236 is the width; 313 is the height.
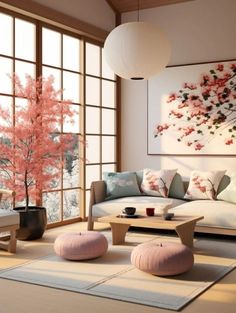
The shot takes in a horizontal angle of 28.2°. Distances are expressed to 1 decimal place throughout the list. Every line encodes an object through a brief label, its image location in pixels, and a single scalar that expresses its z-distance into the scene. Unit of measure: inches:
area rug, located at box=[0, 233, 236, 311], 127.3
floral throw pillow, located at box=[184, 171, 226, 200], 229.3
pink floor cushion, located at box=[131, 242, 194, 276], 141.4
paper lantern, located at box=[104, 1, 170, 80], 167.5
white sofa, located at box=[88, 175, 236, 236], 199.0
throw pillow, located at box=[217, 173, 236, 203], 214.5
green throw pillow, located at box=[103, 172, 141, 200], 241.3
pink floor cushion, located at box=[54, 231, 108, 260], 161.2
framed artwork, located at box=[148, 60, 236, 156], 248.8
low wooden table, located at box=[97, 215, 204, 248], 177.6
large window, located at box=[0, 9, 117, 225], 214.7
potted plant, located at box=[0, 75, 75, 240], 197.6
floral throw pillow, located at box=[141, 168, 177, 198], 240.5
